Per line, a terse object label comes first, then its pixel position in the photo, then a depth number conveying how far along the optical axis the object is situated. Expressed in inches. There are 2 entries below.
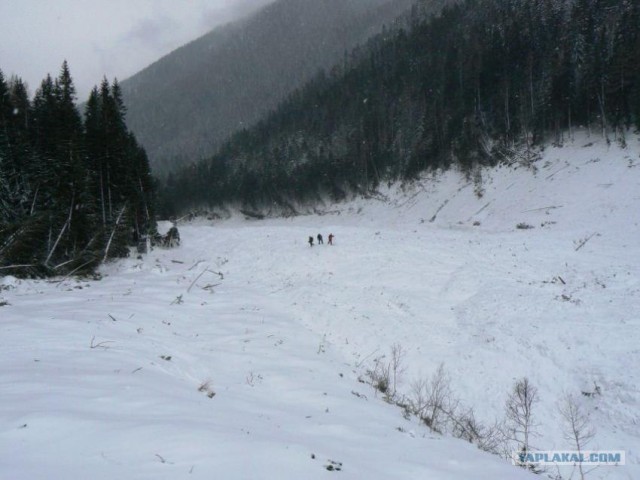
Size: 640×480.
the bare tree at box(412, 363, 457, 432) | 405.1
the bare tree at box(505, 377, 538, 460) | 441.1
